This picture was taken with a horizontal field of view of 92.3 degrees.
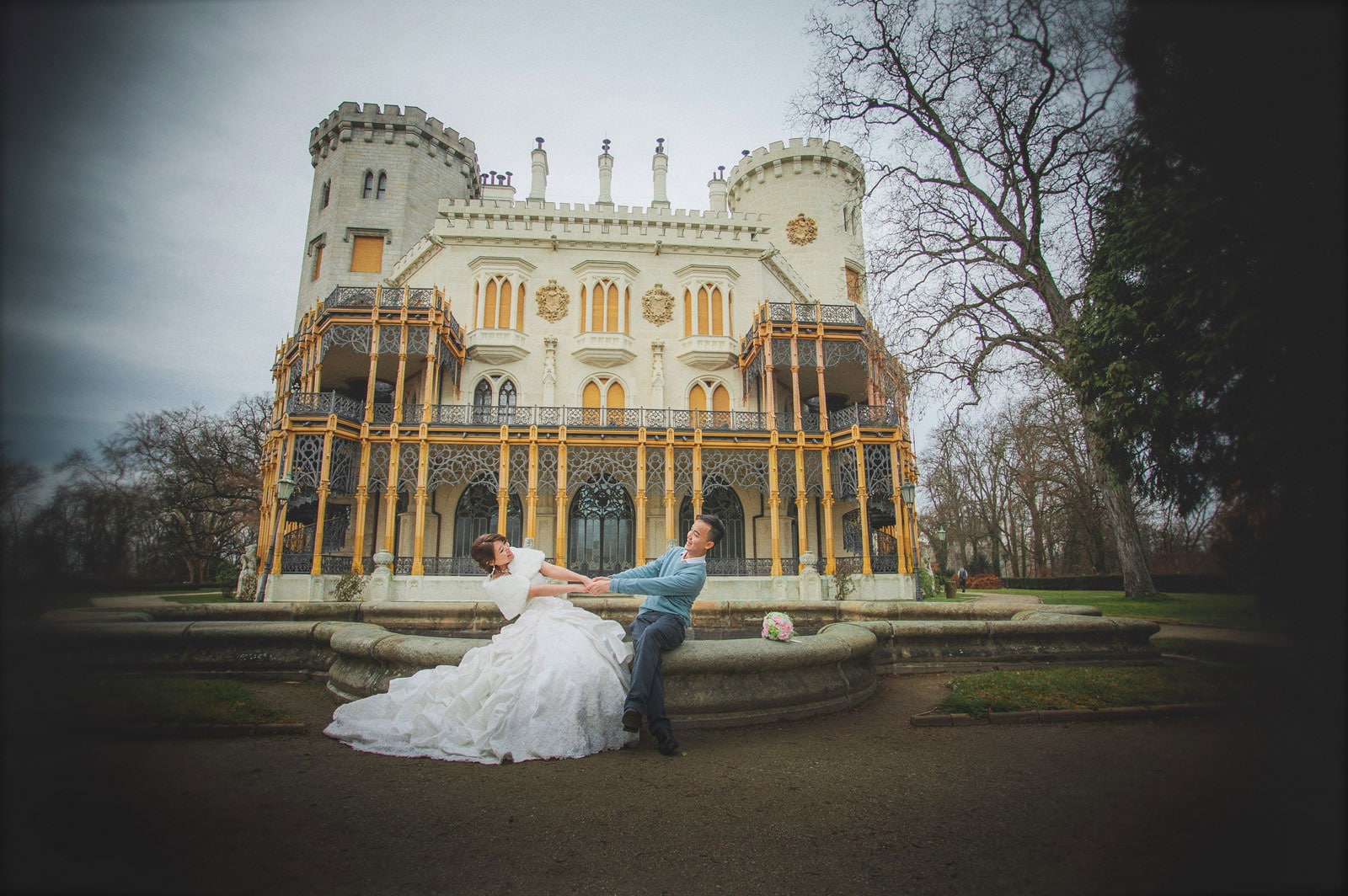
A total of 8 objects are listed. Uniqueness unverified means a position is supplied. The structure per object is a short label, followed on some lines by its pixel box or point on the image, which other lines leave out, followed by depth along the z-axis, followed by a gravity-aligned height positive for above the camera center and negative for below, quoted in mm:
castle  19234 +6541
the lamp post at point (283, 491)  13641 +1630
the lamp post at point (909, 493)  18334 +2042
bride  4035 -850
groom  4125 -272
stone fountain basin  4703 -735
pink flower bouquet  5098 -473
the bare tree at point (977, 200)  12625 +8010
